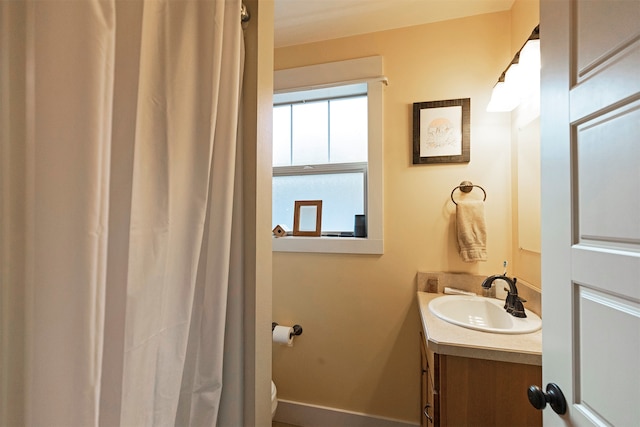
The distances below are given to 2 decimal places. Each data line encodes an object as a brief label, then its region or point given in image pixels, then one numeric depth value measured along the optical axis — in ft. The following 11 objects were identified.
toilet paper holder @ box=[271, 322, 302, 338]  5.76
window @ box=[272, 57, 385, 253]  5.59
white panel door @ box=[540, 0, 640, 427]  1.61
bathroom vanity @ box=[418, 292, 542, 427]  2.91
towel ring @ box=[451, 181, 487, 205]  5.08
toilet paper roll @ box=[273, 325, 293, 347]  5.45
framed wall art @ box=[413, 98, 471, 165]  5.16
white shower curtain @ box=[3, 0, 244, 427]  1.45
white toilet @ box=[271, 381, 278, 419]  4.64
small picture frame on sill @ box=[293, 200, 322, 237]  6.16
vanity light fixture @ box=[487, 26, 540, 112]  3.75
